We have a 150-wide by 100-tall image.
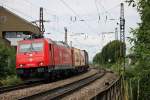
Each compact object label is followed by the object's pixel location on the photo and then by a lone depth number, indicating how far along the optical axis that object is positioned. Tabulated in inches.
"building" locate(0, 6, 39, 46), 3147.1
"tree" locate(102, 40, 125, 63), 4008.1
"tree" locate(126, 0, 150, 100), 686.0
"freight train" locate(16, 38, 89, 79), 1213.8
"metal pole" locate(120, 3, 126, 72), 1852.2
